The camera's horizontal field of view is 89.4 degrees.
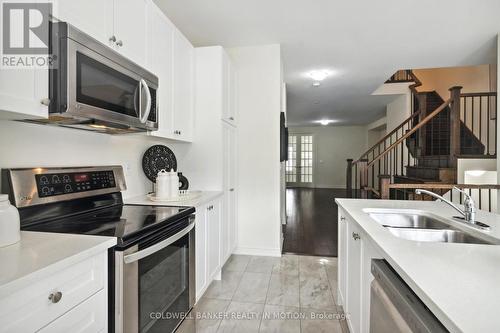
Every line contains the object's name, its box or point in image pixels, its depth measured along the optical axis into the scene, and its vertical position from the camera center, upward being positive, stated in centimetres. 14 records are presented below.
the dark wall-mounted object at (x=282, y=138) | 334 +38
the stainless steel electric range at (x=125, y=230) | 107 -31
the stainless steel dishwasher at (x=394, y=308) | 68 -44
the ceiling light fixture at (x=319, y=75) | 418 +155
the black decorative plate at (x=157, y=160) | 221 +5
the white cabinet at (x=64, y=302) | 68 -42
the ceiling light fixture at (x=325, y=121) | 906 +165
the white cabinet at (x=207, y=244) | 197 -67
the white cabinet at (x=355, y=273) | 125 -63
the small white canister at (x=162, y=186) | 200 -16
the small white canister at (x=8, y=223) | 89 -21
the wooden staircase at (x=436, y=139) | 401 +52
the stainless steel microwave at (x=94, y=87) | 112 +41
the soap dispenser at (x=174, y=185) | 204 -16
